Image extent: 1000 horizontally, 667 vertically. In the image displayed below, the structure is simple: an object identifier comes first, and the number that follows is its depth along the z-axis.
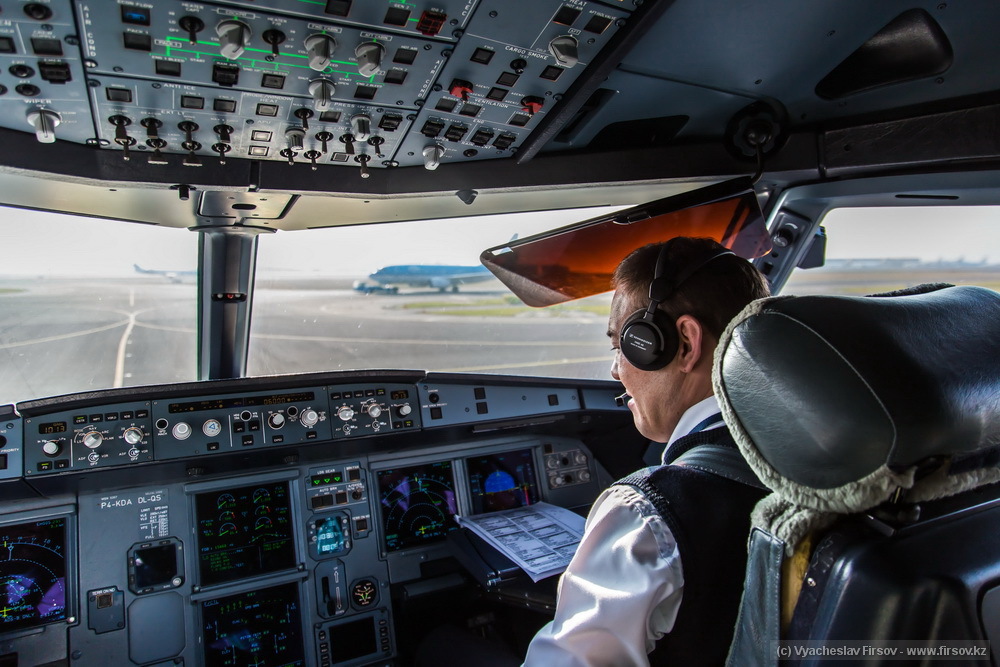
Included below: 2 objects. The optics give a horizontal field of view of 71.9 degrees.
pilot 1.05
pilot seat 0.77
